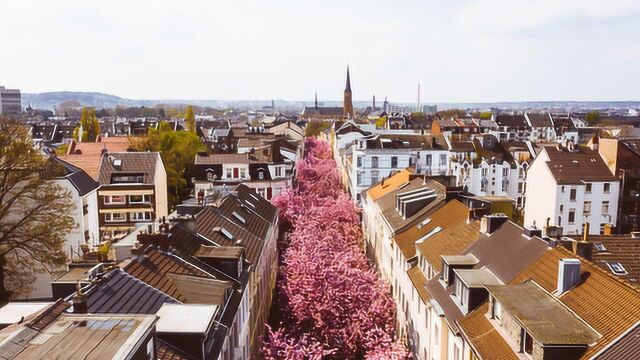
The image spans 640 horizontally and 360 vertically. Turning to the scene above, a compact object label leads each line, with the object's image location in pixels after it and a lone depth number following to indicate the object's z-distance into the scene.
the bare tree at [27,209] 36.67
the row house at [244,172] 63.91
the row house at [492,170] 75.06
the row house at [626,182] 59.78
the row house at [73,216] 41.88
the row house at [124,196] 58.06
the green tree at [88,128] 111.12
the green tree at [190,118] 132.90
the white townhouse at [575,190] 58.81
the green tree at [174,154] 73.38
